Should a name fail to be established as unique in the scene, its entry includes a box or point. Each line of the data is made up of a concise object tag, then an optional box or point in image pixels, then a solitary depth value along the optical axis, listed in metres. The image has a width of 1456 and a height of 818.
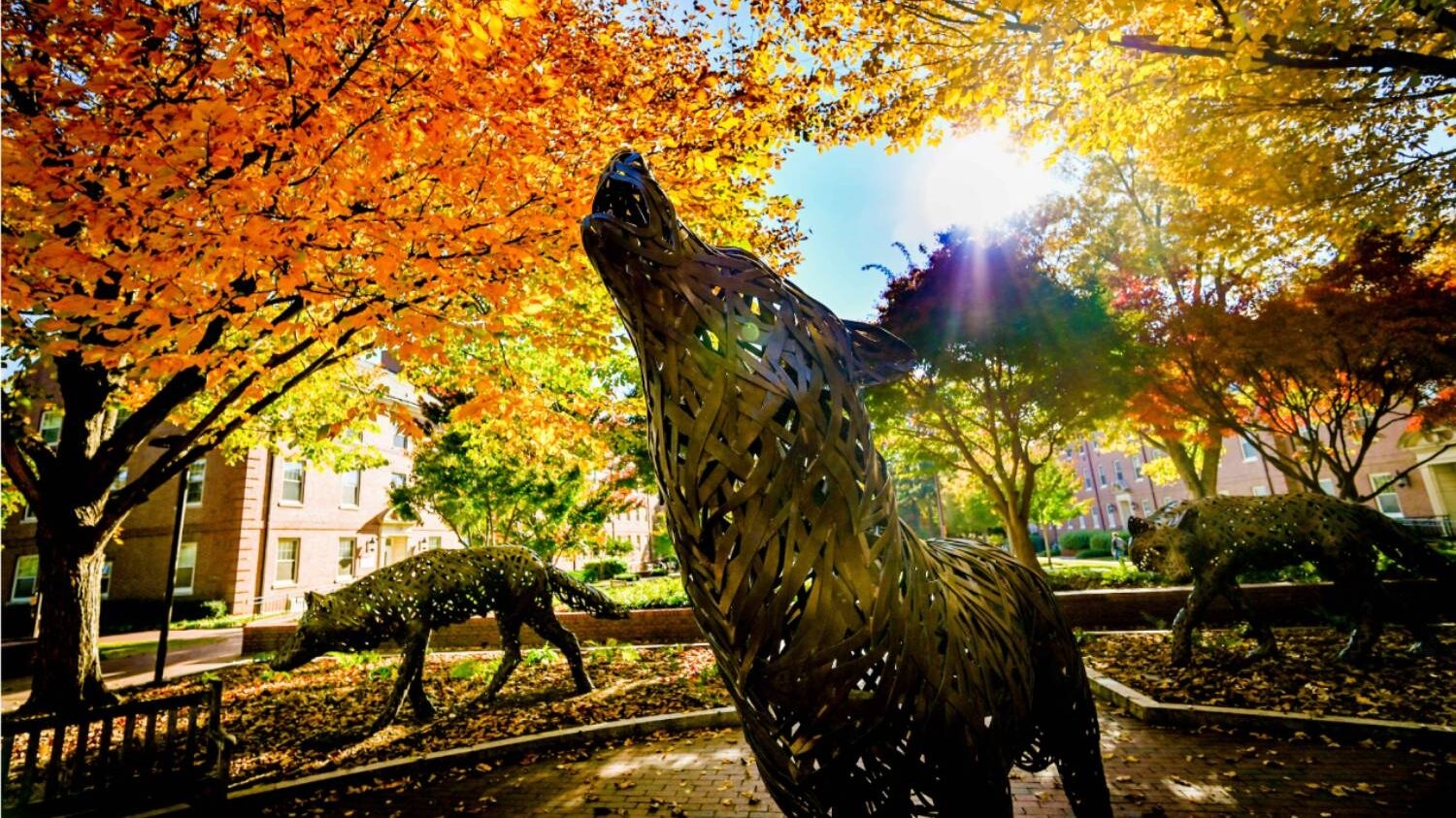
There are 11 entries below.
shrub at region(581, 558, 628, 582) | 34.87
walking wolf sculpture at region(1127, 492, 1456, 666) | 6.44
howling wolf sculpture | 1.26
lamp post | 10.66
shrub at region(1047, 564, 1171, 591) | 13.53
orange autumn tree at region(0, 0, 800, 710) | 4.70
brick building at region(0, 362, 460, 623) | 22.42
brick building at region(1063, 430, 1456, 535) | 26.02
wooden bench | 4.11
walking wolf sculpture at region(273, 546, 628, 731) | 6.34
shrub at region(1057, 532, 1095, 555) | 40.00
